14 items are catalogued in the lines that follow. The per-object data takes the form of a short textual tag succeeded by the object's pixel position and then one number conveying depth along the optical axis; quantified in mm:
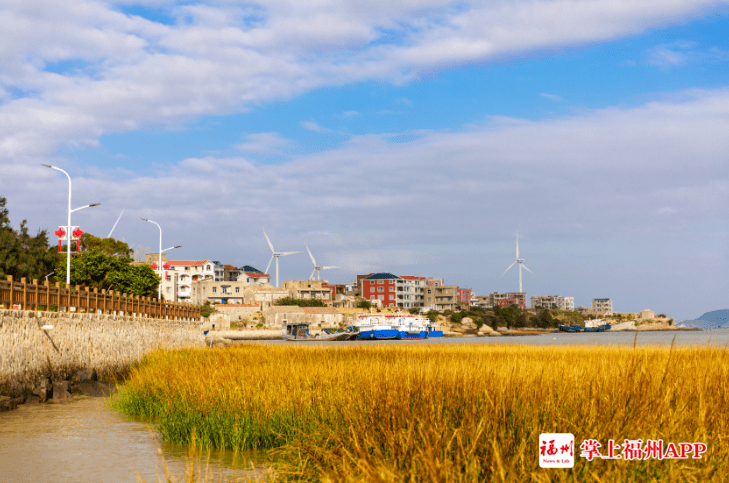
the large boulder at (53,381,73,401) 26359
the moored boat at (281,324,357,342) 125606
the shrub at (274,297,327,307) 161000
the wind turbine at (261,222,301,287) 182238
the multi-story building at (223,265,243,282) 177138
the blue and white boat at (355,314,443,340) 130000
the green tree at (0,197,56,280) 65500
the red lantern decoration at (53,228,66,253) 66312
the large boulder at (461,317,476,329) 179512
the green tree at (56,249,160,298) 71000
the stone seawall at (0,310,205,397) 26312
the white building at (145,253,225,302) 156875
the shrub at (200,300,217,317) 137500
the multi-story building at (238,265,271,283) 178300
